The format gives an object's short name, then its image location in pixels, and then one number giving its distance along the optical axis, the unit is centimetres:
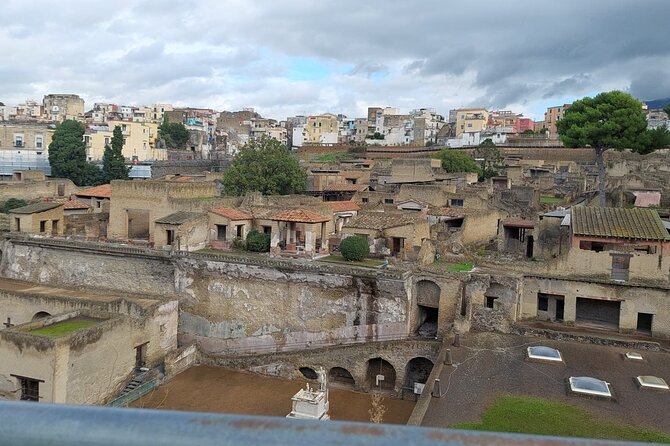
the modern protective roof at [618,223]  2259
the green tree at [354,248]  2588
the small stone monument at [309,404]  1695
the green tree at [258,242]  2807
